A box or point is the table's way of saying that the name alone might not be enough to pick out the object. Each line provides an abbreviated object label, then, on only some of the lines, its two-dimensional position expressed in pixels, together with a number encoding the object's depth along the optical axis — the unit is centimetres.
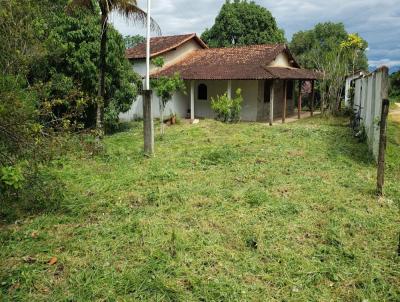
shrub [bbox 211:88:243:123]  1656
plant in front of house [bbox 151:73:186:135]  1340
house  1778
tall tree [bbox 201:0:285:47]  3161
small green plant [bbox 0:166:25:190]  333
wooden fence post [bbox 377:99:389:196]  621
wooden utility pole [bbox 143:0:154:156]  998
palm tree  977
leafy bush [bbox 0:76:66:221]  372
